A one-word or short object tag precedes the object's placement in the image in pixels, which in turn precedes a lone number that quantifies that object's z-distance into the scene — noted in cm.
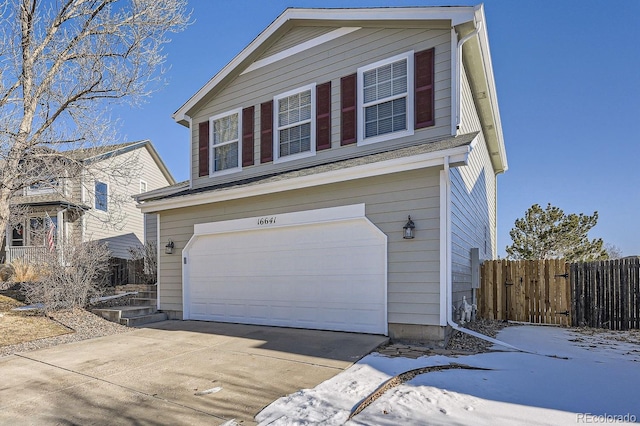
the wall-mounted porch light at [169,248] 971
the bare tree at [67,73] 830
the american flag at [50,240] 934
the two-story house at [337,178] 633
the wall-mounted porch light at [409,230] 625
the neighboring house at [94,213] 1669
